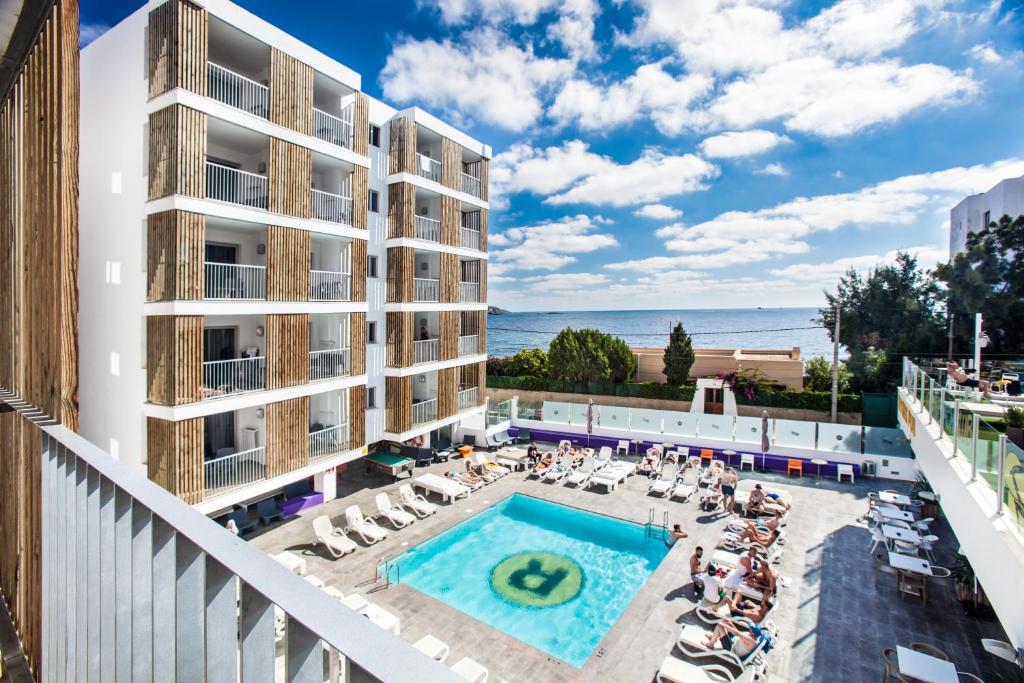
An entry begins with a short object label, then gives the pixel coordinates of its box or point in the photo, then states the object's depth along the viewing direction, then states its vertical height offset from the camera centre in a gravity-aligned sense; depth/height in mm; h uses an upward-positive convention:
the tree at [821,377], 30781 -2825
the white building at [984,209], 37812 +10497
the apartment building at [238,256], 12180 +1900
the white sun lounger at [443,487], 17578 -5698
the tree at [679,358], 33125 -1884
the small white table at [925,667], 8344 -5642
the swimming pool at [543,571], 11102 -6468
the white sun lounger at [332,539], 13602 -5943
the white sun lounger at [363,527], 14448 -5947
